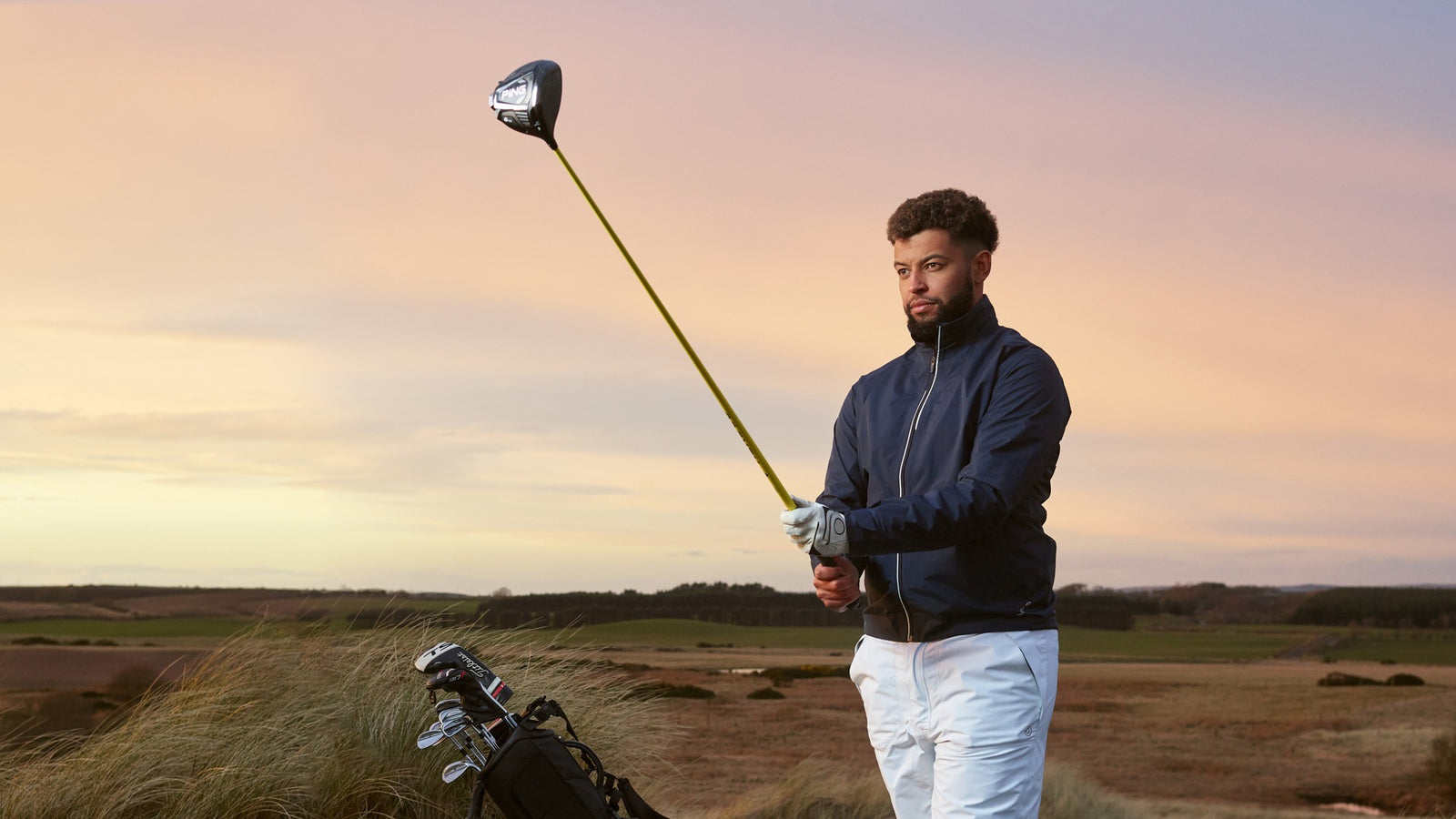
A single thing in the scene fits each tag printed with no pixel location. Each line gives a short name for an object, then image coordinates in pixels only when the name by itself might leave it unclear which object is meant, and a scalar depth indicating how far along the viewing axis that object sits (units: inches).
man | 132.1
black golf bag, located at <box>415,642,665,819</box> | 190.4
